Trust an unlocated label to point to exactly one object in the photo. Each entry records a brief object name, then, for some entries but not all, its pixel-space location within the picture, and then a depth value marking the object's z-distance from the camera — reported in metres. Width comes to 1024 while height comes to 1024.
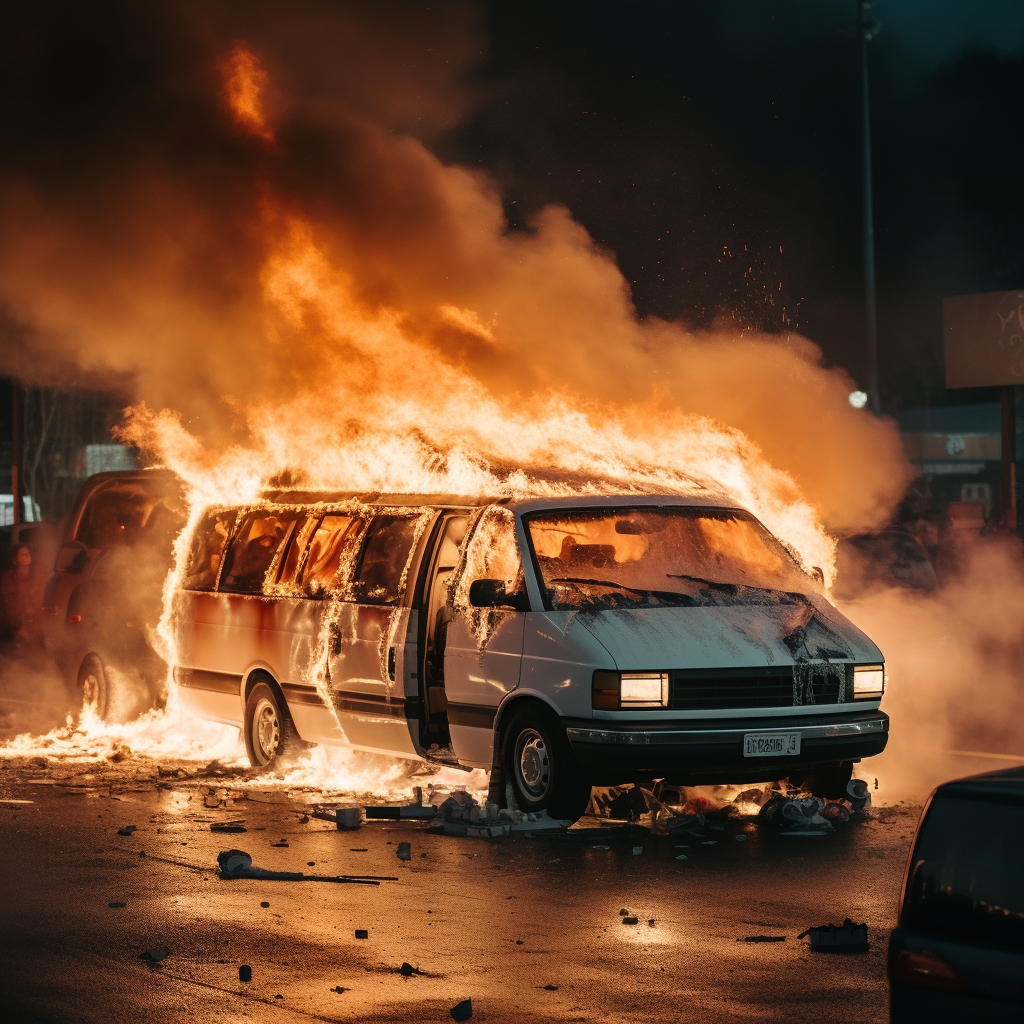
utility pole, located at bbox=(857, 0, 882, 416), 38.34
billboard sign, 29.47
